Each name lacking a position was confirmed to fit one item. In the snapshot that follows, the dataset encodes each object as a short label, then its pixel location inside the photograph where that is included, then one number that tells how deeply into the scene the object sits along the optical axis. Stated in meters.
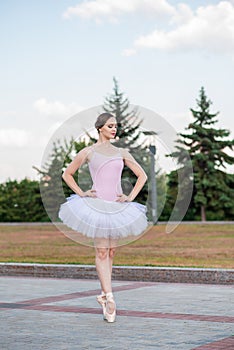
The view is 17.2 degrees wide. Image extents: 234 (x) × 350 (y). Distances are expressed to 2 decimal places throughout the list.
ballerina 7.75
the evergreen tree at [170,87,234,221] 48.34
